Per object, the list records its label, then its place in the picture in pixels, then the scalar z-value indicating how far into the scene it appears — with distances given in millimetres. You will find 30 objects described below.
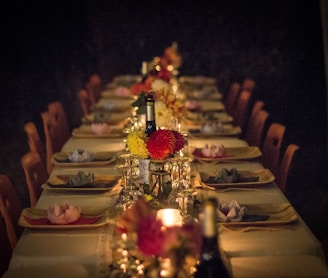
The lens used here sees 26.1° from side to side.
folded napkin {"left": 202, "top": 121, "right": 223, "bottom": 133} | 5398
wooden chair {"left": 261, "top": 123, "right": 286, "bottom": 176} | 5013
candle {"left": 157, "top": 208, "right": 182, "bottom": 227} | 2797
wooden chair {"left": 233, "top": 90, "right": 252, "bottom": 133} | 7473
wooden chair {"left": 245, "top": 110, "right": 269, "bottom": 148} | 5887
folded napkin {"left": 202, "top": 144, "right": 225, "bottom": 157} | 4469
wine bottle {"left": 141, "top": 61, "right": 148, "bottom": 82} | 6668
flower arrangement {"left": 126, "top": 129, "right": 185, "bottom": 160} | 3299
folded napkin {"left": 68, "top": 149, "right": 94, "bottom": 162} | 4426
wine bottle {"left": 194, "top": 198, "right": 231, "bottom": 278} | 2178
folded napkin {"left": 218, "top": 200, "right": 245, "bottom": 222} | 3102
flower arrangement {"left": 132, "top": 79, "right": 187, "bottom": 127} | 4641
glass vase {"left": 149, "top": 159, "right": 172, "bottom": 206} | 3387
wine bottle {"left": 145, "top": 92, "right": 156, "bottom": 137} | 3551
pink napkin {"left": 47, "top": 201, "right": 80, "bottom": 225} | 3123
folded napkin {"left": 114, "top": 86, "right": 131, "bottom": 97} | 7730
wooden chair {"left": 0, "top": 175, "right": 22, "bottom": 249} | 3496
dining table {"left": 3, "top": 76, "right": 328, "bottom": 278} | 2621
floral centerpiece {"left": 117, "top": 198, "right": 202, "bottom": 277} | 2061
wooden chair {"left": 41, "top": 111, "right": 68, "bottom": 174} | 5727
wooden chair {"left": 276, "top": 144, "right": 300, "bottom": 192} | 4547
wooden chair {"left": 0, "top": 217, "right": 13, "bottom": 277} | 3402
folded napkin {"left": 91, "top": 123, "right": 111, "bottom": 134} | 5383
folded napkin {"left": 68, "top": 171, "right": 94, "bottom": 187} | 3785
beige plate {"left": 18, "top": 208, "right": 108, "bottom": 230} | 3086
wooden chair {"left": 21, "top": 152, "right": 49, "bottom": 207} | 4145
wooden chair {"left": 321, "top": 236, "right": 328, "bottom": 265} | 3361
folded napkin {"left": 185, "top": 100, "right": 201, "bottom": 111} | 6590
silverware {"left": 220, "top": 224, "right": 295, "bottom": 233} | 3021
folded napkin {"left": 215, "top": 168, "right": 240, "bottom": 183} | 3797
